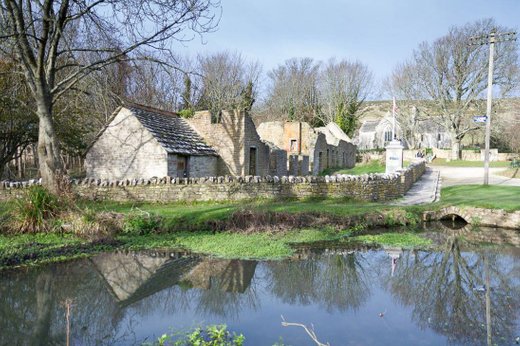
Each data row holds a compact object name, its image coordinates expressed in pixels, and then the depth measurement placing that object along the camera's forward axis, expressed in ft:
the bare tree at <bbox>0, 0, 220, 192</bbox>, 39.55
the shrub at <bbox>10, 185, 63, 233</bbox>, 35.58
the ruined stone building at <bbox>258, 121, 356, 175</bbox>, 99.86
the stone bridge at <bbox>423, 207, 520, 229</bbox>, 43.50
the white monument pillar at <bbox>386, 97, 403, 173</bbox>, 69.26
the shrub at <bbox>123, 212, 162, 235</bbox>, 38.19
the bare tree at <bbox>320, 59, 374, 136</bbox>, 181.68
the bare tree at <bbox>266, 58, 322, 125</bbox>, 190.29
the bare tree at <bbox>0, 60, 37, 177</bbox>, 63.72
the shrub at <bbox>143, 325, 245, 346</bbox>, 15.81
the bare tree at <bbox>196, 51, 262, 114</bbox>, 133.57
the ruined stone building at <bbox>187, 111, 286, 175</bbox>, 68.49
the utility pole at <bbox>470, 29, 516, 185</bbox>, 71.41
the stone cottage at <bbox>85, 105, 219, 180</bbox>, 57.82
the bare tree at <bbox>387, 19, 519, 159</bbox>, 136.77
